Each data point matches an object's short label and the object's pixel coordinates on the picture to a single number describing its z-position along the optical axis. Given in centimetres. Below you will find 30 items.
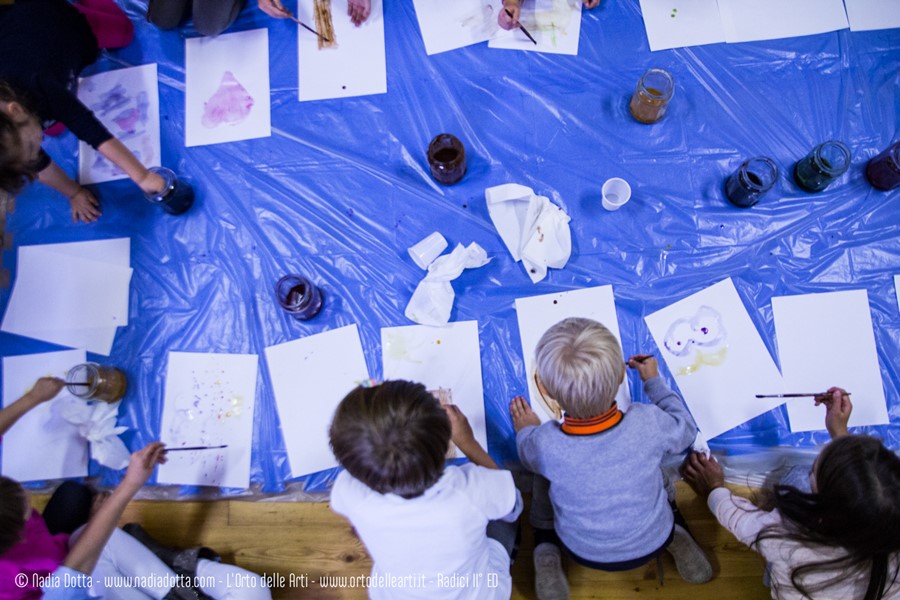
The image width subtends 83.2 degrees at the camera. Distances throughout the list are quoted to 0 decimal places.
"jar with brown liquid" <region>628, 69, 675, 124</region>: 117
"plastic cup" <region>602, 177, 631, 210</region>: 116
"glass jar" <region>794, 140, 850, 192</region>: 112
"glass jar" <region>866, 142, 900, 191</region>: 112
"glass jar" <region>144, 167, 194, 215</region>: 124
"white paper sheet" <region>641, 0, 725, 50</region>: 127
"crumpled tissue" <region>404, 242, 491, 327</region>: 117
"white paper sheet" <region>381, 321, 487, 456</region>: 115
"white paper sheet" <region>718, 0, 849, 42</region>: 125
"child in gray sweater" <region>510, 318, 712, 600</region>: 84
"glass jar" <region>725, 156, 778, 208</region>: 113
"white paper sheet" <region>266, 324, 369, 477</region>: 117
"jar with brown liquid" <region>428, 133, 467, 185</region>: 119
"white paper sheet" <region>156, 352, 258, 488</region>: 118
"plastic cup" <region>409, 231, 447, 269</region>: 120
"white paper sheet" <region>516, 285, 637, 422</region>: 116
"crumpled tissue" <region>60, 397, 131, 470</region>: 118
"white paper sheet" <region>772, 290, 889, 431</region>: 112
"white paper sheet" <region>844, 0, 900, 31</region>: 124
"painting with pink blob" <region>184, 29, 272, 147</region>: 132
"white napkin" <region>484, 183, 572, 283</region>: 117
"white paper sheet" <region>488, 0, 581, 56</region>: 129
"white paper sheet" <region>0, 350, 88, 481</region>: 120
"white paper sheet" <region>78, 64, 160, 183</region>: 133
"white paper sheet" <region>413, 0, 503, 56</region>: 130
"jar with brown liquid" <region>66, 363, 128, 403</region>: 115
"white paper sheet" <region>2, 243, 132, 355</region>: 126
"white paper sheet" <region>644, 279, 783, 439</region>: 112
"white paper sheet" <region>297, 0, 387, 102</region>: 131
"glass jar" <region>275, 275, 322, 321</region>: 115
